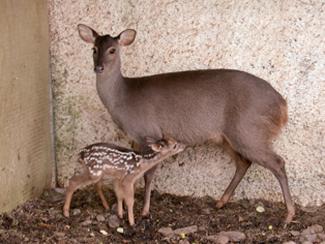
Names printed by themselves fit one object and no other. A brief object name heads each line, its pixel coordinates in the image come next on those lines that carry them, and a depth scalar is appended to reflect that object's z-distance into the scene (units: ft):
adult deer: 28.17
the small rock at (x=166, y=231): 27.36
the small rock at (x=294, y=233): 27.33
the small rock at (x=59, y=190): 32.21
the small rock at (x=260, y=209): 30.08
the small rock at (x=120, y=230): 27.49
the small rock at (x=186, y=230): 27.47
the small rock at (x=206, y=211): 30.00
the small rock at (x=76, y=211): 28.93
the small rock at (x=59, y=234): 26.78
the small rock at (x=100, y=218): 28.24
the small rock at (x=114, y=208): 29.28
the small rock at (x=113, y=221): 27.84
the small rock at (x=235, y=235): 26.98
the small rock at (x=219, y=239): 26.66
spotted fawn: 27.46
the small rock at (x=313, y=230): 27.45
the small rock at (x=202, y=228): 27.89
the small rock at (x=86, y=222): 27.84
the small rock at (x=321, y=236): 27.20
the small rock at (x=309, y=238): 26.89
